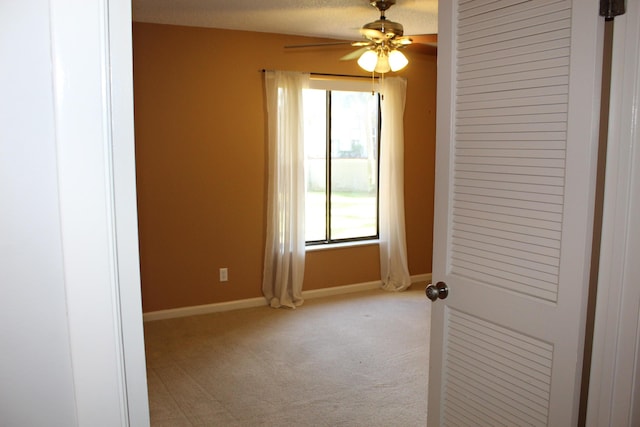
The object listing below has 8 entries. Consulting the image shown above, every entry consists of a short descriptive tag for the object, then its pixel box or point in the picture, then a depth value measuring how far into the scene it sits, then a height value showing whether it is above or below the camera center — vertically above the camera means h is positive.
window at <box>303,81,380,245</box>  5.22 -0.08
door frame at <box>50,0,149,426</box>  0.74 -0.07
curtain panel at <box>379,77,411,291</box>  5.34 -0.37
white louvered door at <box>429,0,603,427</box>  1.57 -0.18
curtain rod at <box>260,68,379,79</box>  5.01 +0.77
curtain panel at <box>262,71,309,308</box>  4.77 -0.32
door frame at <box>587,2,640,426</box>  1.45 -0.29
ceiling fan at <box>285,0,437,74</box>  3.41 +0.75
